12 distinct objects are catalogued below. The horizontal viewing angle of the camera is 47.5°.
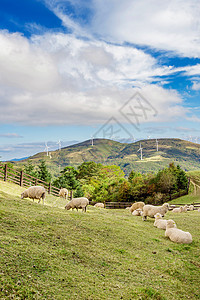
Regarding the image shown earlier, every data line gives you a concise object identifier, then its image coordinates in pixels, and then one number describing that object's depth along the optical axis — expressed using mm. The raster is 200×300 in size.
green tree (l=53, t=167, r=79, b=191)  59250
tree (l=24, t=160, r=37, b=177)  55728
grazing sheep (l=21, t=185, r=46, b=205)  18000
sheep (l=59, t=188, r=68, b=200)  31275
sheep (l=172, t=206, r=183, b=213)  29234
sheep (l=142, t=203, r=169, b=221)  18766
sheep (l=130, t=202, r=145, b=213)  24547
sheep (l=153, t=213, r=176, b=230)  15859
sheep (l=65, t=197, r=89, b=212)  18828
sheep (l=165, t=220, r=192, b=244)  12453
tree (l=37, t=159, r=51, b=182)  59738
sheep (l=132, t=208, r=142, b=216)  22422
